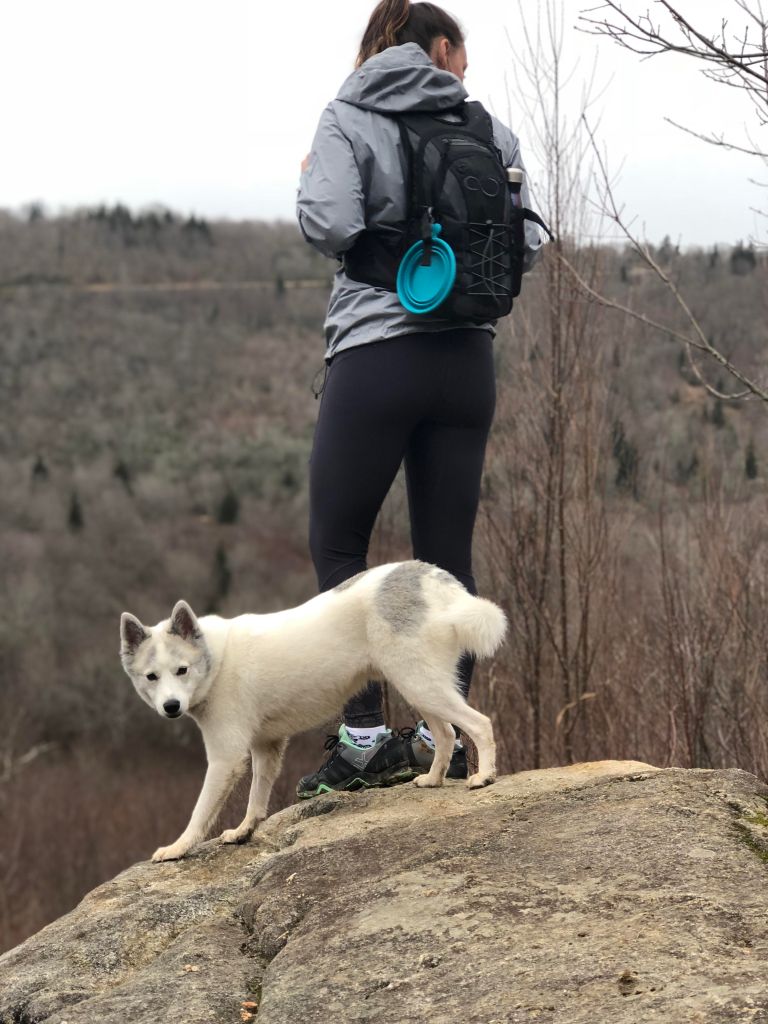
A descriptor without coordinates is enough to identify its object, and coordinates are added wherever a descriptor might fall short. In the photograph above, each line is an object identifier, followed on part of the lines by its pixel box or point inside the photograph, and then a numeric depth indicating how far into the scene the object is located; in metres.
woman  4.66
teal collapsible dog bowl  4.60
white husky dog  4.67
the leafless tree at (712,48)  4.00
